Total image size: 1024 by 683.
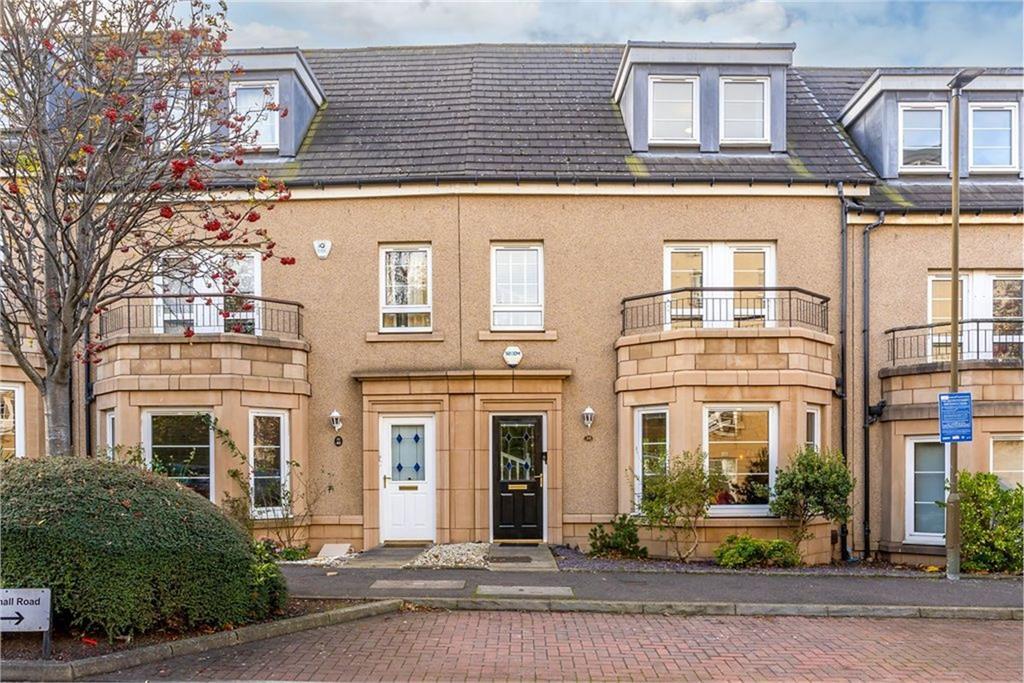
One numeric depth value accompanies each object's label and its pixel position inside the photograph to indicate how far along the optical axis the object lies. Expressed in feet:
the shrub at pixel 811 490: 41.22
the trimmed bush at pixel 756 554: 40.75
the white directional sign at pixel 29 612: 23.57
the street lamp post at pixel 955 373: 38.60
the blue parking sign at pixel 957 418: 38.32
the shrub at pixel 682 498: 41.29
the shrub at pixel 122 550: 24.91
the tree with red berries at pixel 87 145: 27.63
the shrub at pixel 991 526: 40.68
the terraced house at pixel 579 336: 43.98
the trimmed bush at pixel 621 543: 43.57
